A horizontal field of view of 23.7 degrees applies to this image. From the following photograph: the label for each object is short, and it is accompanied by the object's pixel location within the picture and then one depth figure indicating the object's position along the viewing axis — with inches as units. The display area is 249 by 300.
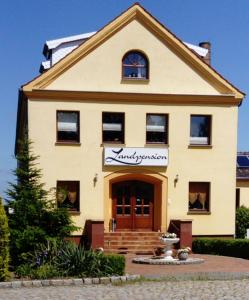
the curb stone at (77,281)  695.1
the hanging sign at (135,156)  1136.8
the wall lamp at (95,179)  1135.0
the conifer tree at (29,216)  839.7
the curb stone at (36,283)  684.1
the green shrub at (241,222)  1299.2
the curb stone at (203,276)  741.9
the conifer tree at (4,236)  711.1
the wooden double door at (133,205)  1175.6
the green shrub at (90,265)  730.8
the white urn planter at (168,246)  930.0
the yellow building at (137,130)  1127.0
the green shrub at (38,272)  716.0
